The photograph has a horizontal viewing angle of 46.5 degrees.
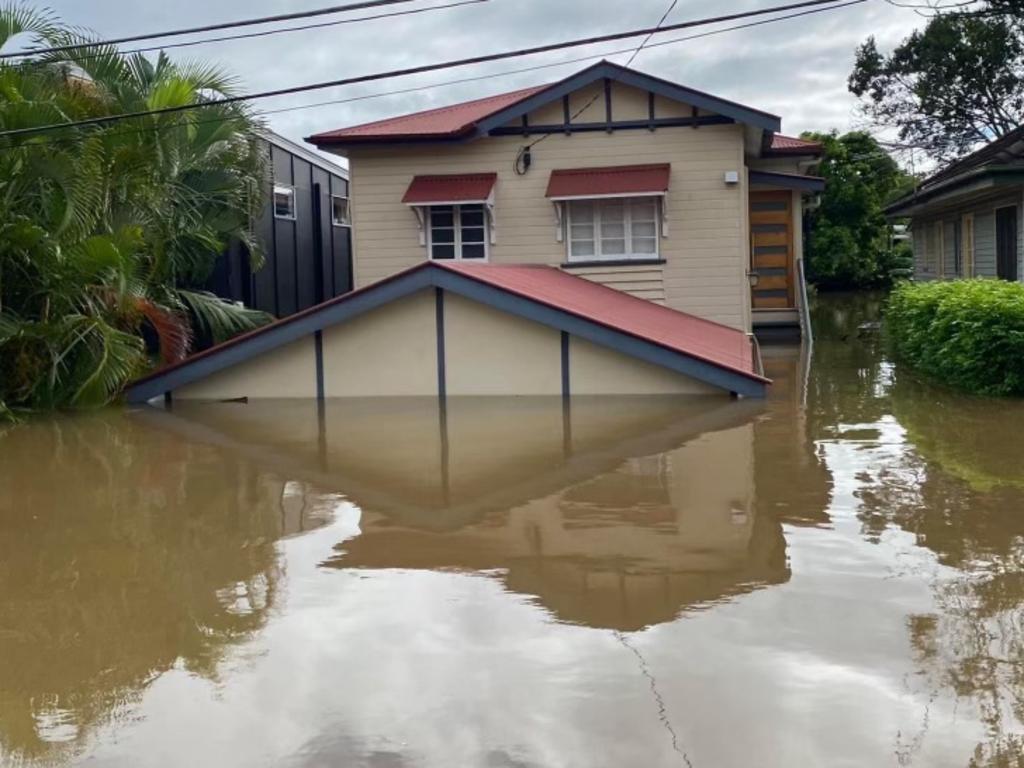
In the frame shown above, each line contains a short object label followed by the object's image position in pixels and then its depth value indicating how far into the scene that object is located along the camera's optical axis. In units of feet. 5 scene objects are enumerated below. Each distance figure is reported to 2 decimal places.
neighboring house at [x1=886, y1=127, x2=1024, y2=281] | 65.05
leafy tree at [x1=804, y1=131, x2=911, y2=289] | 132.87
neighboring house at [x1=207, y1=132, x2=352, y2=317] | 76.48
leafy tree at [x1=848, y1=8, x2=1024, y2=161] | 110.93
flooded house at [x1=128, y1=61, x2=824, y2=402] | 63.62
